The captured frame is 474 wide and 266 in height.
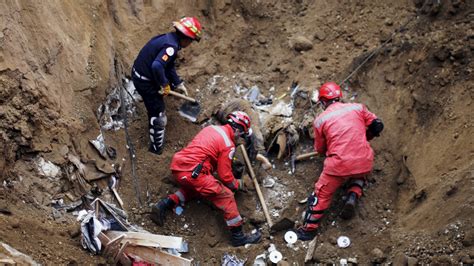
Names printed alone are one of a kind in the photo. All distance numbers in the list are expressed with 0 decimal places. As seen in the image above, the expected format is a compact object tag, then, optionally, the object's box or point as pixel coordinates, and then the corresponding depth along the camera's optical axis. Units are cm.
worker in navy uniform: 787
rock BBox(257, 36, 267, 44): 996
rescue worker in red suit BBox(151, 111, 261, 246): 733
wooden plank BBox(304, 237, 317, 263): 711
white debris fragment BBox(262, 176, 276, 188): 817
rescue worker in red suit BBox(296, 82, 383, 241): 716
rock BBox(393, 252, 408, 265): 651
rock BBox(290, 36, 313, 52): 947
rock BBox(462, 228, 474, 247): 617
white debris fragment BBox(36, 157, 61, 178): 681
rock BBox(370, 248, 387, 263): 679
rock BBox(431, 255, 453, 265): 617
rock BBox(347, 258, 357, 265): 696
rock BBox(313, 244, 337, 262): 712
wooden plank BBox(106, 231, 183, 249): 665
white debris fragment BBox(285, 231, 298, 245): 746
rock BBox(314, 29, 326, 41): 967
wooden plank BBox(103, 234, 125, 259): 648
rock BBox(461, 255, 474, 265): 602
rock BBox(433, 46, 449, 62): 795
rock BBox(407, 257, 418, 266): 638
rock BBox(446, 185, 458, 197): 671
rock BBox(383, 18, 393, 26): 922
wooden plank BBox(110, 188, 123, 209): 746
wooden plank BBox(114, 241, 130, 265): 653
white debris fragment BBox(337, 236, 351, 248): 724
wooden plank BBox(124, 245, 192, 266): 663
